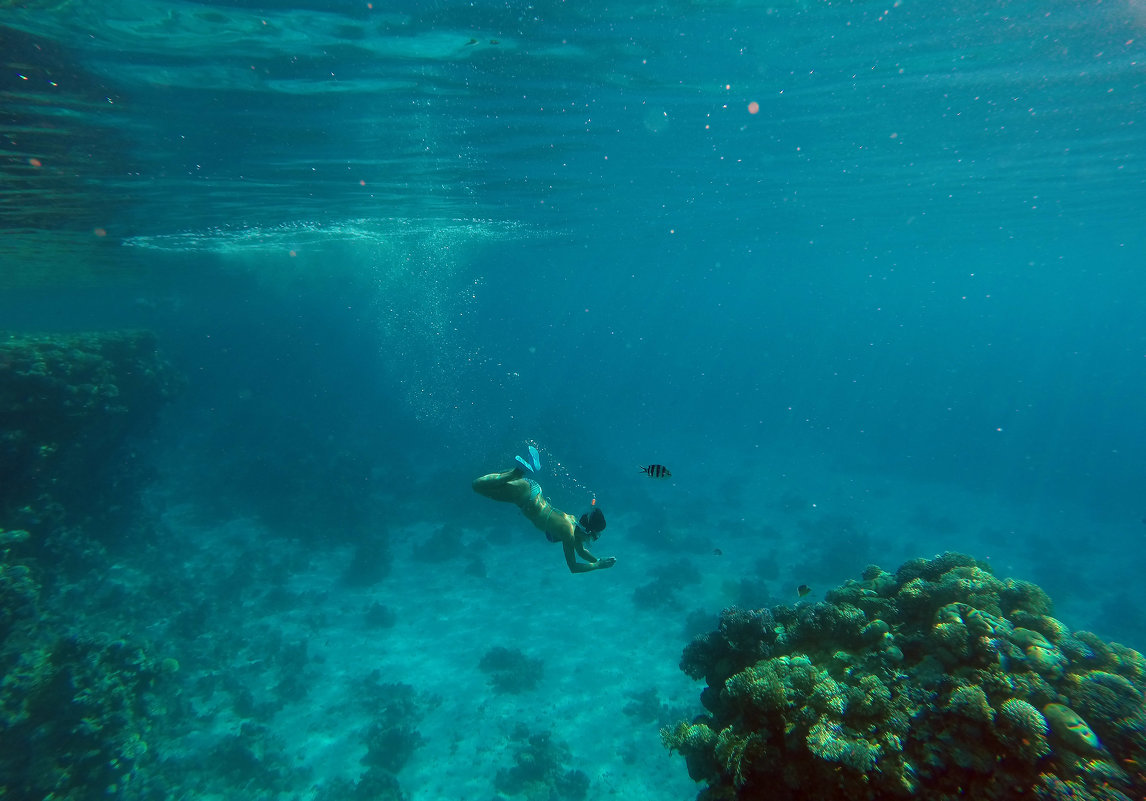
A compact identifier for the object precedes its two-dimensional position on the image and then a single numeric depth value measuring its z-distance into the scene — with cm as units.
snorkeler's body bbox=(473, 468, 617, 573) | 750
